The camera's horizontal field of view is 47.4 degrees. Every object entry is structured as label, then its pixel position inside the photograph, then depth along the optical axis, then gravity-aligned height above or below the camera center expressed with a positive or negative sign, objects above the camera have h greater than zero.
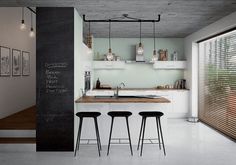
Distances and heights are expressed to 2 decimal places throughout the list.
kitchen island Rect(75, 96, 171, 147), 5.35 -0.78
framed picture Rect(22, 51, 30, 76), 8.28 +0.52
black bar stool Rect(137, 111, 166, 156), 4.71 -0.60
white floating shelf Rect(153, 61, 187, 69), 8.73 +0.53
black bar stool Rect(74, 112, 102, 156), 4.64 -0.61
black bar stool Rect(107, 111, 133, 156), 4.75 -0.60
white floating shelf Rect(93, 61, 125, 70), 8.70 +0.49
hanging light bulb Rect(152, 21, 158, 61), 6.12 +0.55
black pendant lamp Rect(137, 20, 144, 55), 5.59 +0.64
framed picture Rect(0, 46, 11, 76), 6.69 +0.47
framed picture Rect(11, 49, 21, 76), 7.48 +0.49
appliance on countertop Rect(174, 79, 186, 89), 8.77 -0.12
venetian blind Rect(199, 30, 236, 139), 5.82 -0.06
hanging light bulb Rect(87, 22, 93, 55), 5.95 +0.86
